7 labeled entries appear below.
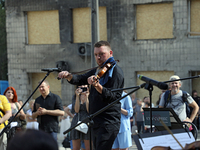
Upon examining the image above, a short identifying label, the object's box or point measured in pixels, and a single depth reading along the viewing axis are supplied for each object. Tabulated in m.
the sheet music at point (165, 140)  4.77
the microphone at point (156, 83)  5.64
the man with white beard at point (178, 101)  11.82
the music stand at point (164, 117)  8.60
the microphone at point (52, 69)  7.97
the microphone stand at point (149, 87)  6.04
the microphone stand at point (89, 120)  6.86
